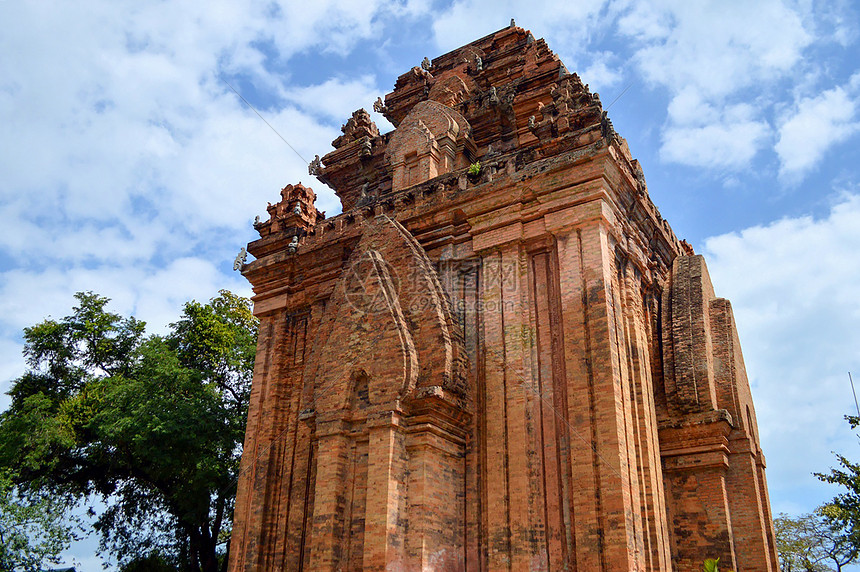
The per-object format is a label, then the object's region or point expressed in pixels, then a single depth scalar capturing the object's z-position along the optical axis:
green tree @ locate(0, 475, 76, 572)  17.23
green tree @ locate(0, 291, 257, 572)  21.30
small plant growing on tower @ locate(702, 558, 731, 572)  9.52
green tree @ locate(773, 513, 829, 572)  30.36
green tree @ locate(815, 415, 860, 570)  19.27
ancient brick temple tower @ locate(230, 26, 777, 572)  10.39
